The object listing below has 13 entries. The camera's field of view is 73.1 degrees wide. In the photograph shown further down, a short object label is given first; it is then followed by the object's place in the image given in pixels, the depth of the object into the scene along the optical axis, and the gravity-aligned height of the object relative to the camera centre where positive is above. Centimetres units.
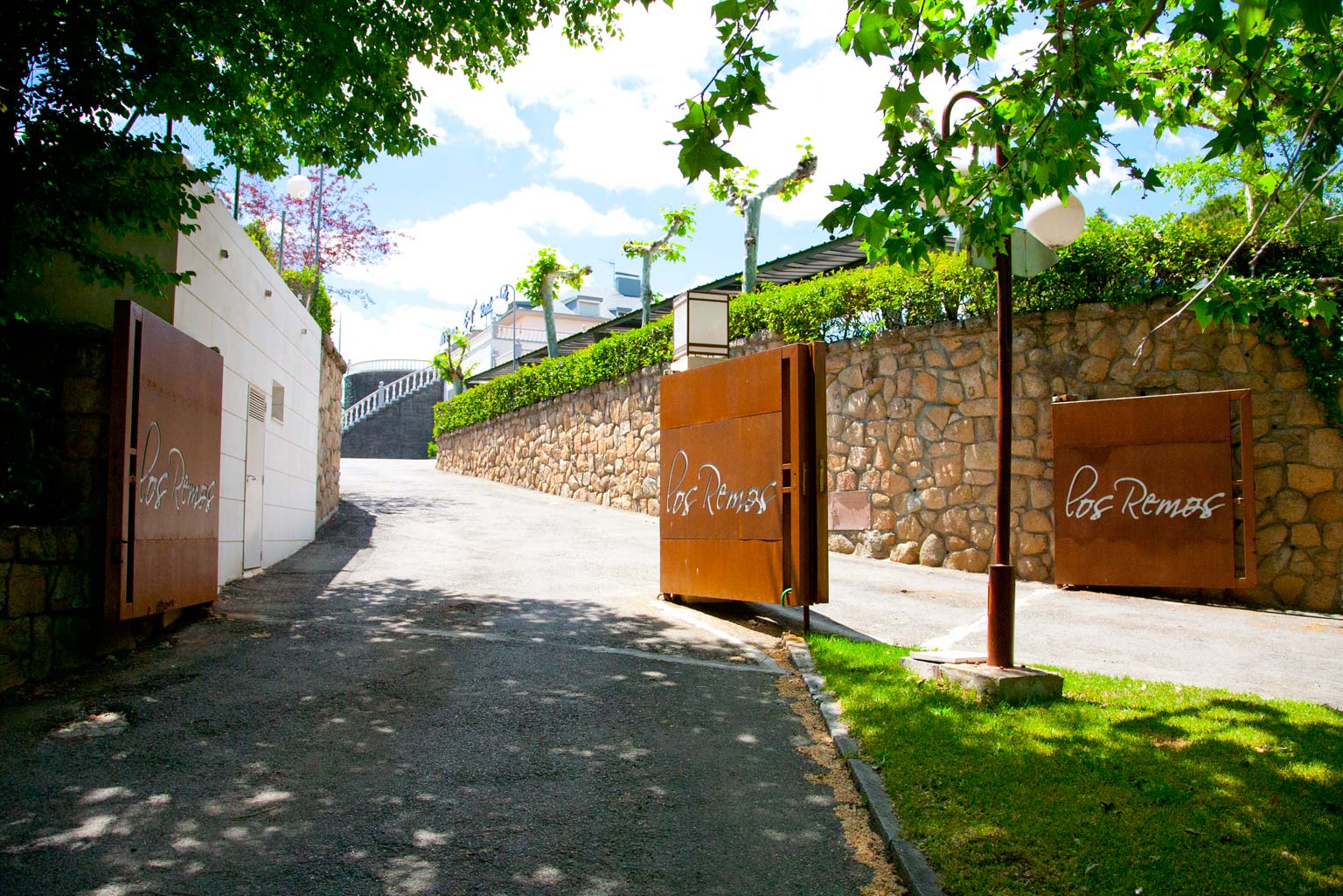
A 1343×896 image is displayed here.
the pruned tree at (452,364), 3441 +466
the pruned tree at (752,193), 1830 +627
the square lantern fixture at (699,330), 998 +174
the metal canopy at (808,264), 1784 +463
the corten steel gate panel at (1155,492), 1018 -1
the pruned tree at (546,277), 2770 +646
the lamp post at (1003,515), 566 -16
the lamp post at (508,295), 5699 +1207
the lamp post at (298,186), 1532 +504
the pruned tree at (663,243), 2395 +652
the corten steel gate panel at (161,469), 629 +9
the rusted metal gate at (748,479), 801 +8
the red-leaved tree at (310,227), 2064 +635
